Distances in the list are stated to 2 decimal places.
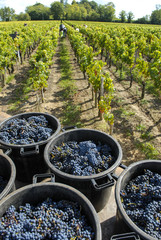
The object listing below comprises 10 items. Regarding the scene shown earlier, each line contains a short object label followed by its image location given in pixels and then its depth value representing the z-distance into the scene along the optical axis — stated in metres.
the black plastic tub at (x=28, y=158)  2.85
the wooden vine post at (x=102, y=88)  5.91
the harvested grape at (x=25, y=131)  3.10
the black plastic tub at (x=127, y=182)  1.66
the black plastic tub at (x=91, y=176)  2.25
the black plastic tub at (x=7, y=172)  2.10
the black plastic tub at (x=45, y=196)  1.88
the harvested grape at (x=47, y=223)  1.66
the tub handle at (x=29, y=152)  2.72
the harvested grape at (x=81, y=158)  2.52
